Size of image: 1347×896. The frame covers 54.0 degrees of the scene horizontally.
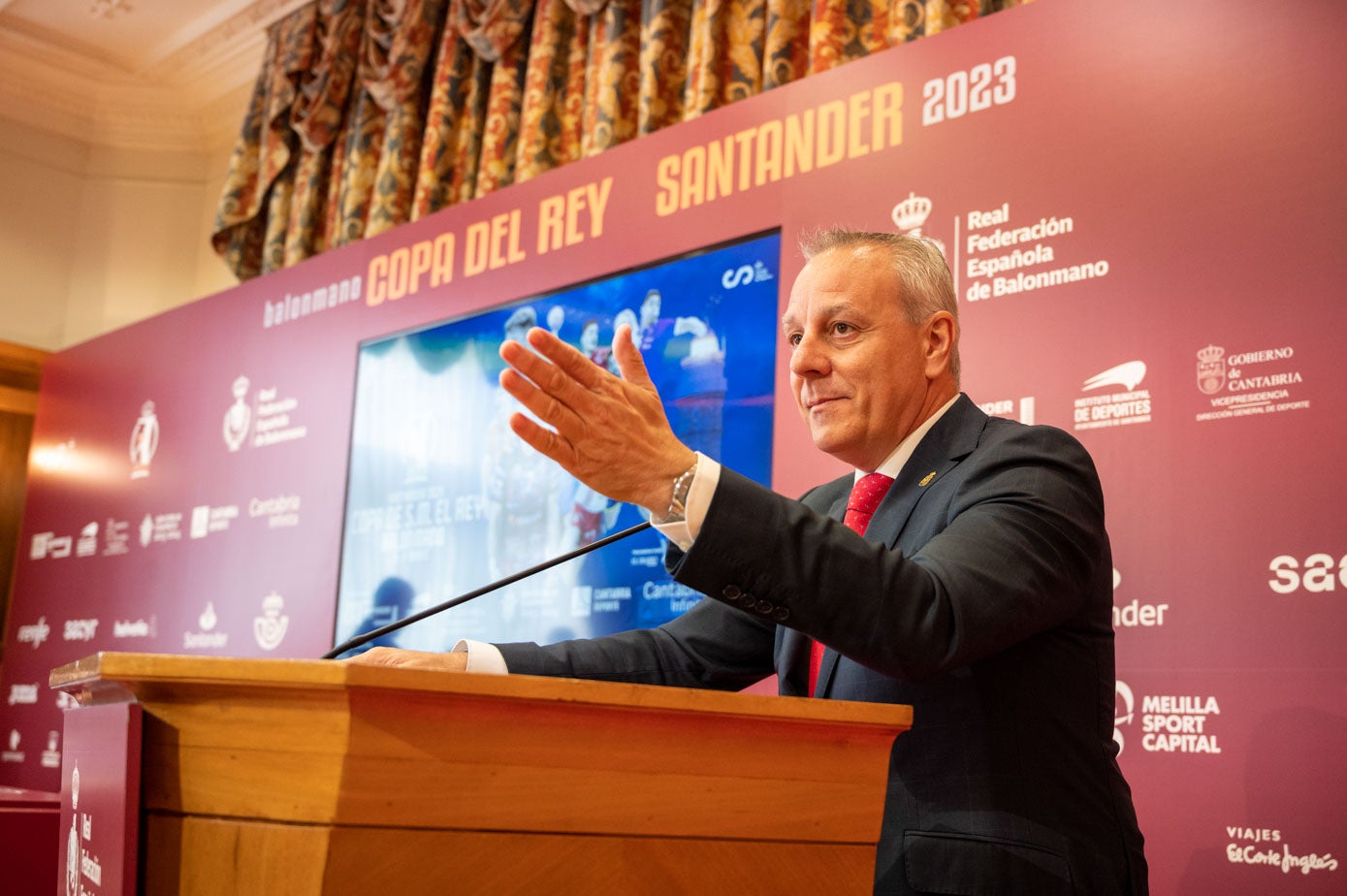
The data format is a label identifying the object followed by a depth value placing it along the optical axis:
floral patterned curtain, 4.20
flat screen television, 3.47
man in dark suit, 1.26
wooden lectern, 1.04
